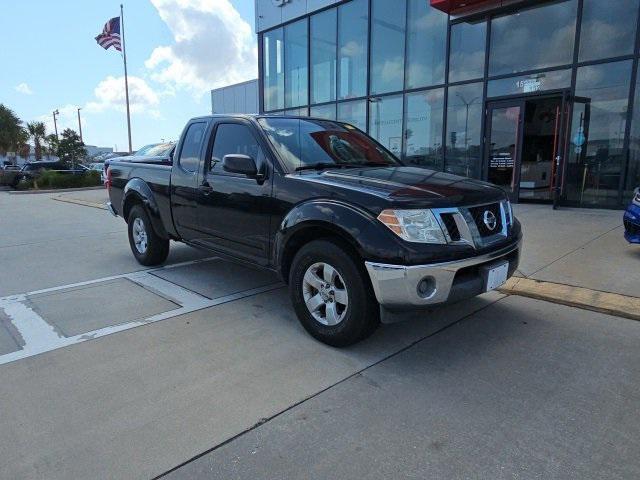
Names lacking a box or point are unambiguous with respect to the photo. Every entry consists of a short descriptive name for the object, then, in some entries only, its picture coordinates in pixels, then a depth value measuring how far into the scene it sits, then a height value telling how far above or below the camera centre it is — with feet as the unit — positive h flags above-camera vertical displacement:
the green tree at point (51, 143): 227.57 +10.33
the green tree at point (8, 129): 184.85 +13.91
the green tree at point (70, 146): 164.95 +6.12
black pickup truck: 10.36 -1.40
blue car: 19.22 -2.31
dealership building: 32.58 +6.71
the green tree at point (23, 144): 197.79 +8.99
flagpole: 99.94 +16.69
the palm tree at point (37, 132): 239.30 +15.97
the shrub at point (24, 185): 76.59 -3.61
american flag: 82.58 +22.52
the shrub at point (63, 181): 71.82 -2.74
